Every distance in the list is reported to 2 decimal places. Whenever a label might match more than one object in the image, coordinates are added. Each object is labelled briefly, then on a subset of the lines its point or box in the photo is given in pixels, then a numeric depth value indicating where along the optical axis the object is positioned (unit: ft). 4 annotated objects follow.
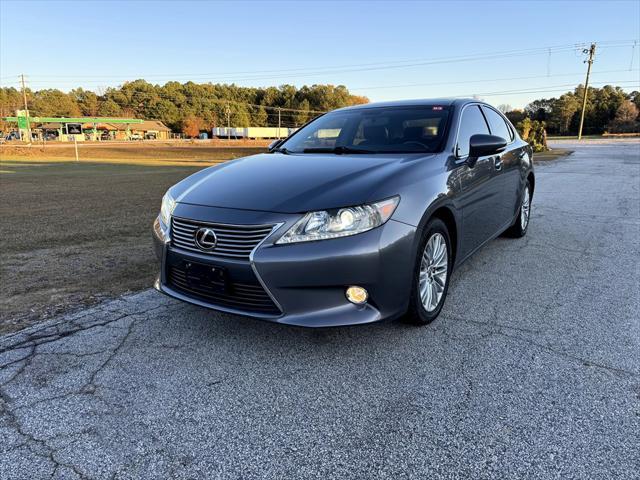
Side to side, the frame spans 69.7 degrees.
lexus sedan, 8.63
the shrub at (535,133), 85.30
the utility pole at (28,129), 199.76
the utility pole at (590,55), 180.79
